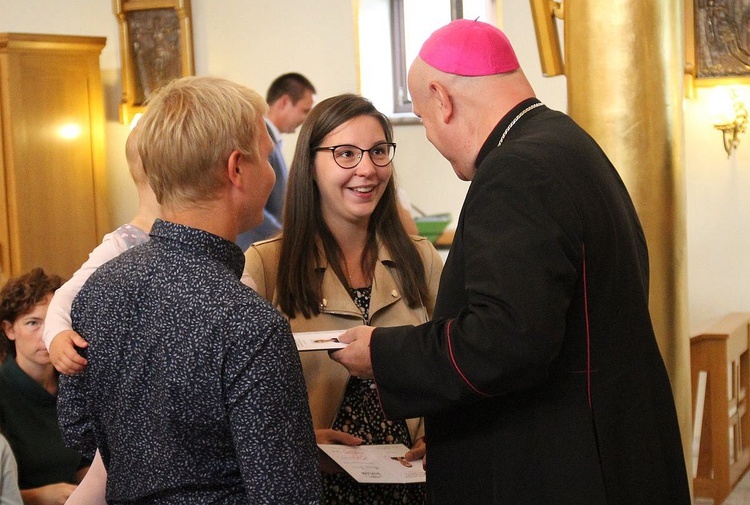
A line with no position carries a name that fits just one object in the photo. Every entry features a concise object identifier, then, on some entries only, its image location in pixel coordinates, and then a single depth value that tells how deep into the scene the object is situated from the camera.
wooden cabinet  7.82
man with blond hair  1.60
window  8.24
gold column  3.54
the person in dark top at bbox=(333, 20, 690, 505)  1.83
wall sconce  6.95
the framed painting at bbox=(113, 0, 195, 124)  8.31
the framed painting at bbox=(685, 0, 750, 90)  6.91
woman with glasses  2.57
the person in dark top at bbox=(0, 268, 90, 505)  3.67
